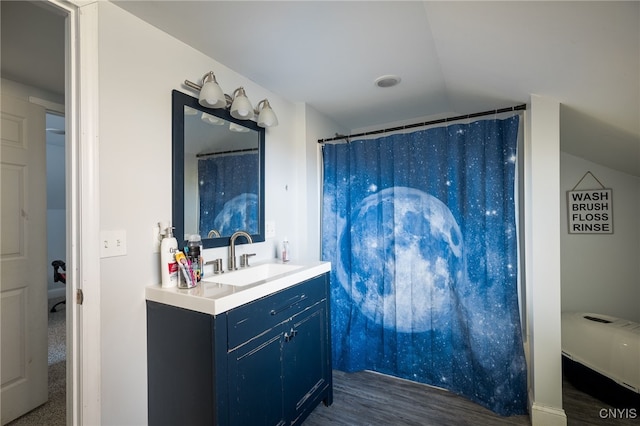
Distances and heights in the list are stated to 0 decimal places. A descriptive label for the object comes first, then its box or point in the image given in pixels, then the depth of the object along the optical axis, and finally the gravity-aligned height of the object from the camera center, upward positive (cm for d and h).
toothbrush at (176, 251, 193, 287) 135 -25
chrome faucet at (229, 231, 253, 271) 176 -23
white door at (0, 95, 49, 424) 172 -27
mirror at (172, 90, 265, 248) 152 +26
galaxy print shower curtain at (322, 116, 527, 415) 182 -34
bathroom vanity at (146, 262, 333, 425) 117 -65
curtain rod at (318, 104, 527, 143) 179 +66
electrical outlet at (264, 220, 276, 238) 211 -11
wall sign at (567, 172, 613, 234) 243 +0
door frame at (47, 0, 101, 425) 115 -1
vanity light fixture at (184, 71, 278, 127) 153 +67
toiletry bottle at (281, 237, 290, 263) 211 -28
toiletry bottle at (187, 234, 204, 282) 143 -21
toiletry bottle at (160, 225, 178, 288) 135 -22
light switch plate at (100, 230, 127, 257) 121 -12
